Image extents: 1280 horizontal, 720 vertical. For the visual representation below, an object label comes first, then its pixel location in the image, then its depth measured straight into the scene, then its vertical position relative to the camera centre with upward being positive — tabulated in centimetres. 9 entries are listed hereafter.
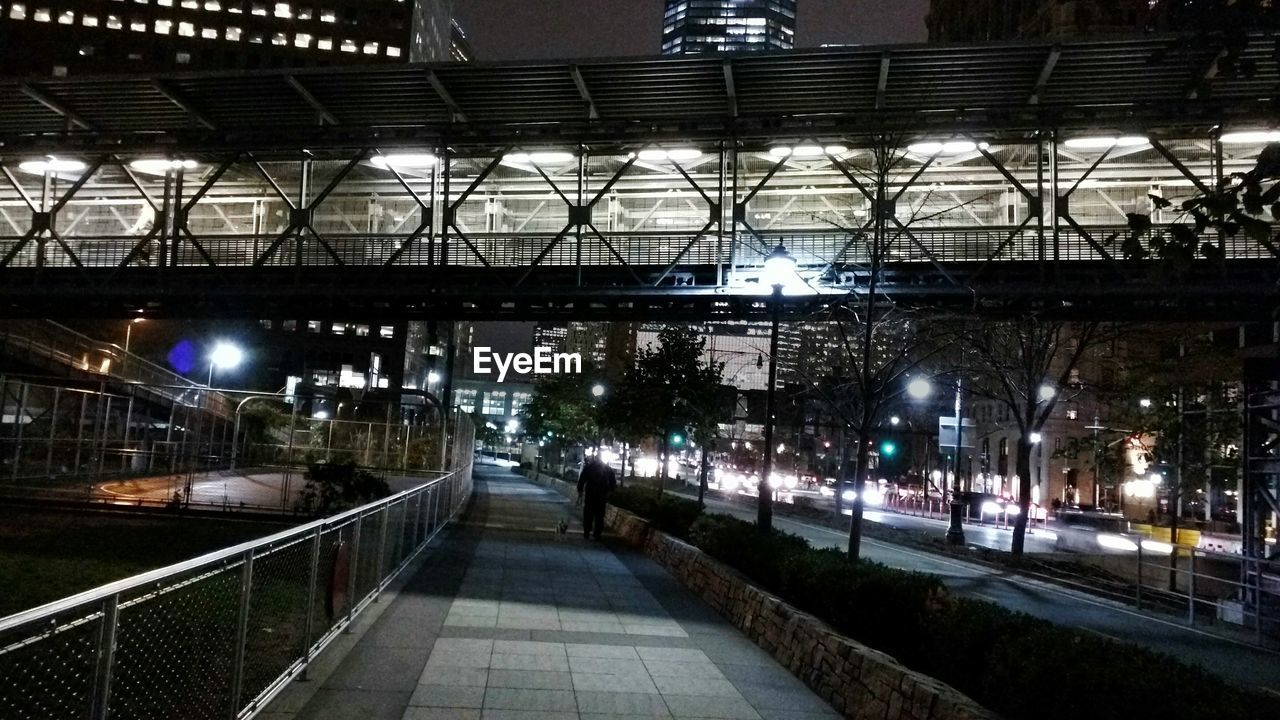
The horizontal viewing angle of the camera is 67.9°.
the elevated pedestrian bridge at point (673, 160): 2056 +732
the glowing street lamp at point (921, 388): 2127 +181
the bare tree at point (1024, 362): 2295 +273
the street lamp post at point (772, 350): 1547 +214
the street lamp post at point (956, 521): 2737 -161
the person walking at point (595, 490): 2138 -100
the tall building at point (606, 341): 5653 +884
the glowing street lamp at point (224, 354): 4522 +363
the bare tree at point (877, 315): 1341 +326
